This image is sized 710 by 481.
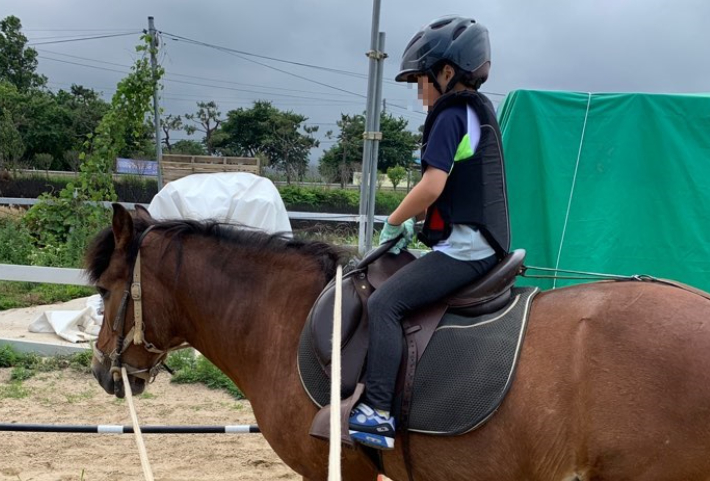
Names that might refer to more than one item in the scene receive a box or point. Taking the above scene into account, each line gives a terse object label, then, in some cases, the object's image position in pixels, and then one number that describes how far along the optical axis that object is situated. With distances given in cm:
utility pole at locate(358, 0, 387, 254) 584
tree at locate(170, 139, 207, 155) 4516
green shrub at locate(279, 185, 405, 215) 2245
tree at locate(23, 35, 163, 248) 966
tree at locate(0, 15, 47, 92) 3975
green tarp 573
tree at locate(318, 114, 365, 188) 4025
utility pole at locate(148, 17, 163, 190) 990
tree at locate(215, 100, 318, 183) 4597
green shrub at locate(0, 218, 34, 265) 966
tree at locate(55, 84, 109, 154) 3712
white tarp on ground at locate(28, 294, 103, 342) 726
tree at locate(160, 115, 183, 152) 4388
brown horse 201
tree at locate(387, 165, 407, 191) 3234
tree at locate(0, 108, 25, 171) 2631
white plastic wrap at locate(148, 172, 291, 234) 715
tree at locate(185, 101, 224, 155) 4612
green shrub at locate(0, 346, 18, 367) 652
